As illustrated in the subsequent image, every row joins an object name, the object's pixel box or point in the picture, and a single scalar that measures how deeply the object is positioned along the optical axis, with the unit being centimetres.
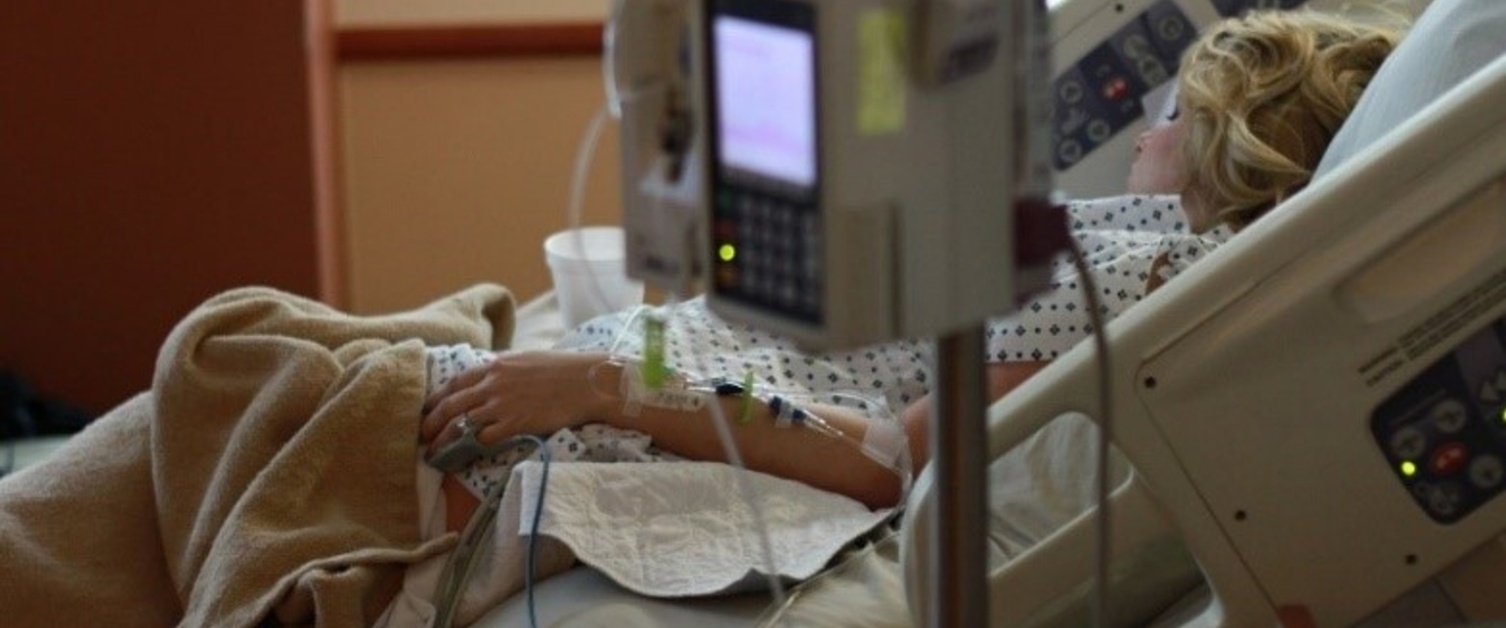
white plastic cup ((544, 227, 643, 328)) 282
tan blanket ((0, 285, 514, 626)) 215
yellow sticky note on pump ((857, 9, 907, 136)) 124
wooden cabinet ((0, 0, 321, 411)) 400
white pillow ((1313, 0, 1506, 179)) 206
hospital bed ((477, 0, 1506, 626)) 171
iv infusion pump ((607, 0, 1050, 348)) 124
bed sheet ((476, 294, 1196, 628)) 206
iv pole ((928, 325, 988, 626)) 138
